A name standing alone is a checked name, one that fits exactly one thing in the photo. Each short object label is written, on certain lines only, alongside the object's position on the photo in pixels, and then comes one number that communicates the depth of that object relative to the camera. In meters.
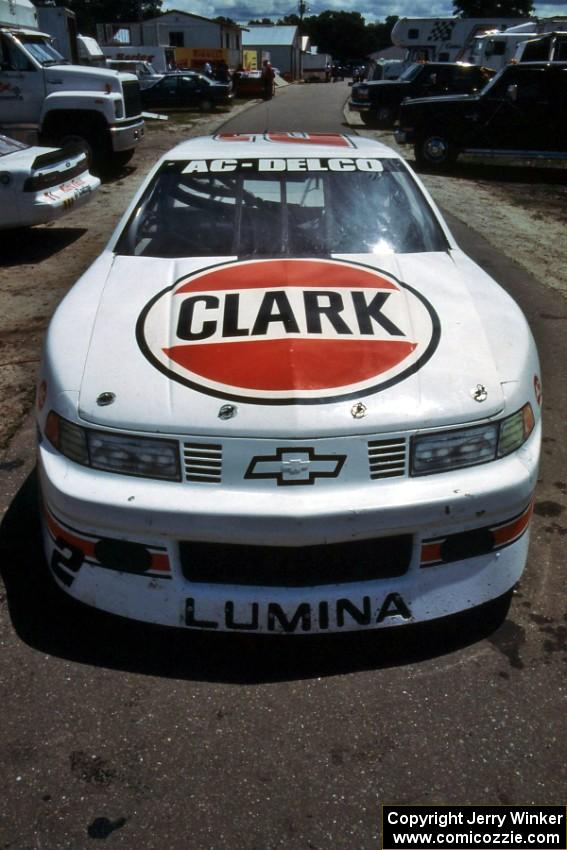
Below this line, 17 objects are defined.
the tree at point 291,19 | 102.38
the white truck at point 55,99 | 10.84
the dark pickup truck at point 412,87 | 17.38
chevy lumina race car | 2.10
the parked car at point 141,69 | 27.05
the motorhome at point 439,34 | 28.66
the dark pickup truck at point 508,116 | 11.93
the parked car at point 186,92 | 25.48
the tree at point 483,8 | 72.56
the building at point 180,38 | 46.28
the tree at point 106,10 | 76.00
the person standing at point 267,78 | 28.86
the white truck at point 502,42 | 20.34
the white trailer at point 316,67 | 60.45
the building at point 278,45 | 63.06
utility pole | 92.44
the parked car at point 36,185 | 7.16
